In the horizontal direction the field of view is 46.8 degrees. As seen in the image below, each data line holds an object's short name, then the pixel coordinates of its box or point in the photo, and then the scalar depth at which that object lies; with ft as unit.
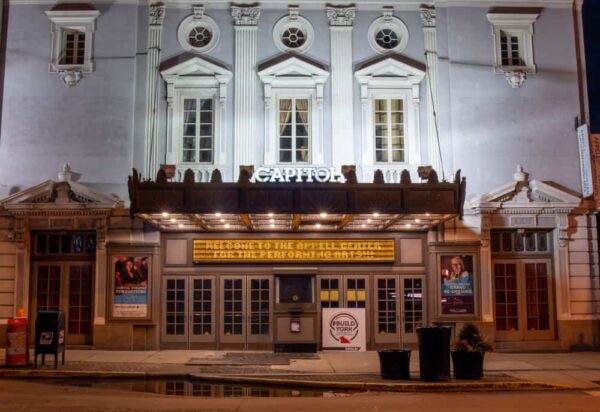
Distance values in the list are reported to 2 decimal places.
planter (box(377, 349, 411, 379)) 47.21
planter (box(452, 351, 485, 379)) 47.32
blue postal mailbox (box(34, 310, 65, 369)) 51.62
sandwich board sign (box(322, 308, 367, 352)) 63.87
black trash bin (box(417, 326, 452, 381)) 46.60
